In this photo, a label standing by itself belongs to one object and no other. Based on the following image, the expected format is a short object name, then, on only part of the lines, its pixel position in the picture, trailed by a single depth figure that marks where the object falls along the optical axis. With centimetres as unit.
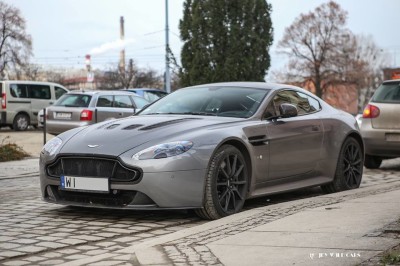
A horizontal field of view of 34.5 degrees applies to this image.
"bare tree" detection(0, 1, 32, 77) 5144
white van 2452
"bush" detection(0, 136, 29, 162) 1272
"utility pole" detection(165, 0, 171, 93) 3218
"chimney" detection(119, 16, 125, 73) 6352
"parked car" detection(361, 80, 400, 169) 1087
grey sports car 591
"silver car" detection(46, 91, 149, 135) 1662
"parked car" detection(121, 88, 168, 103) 2333
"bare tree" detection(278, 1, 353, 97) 7425
